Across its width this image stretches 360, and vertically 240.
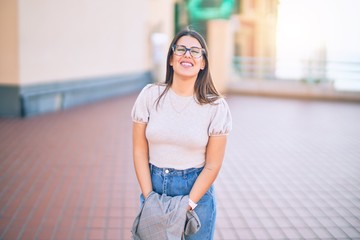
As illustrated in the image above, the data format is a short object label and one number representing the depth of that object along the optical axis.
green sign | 15.06
